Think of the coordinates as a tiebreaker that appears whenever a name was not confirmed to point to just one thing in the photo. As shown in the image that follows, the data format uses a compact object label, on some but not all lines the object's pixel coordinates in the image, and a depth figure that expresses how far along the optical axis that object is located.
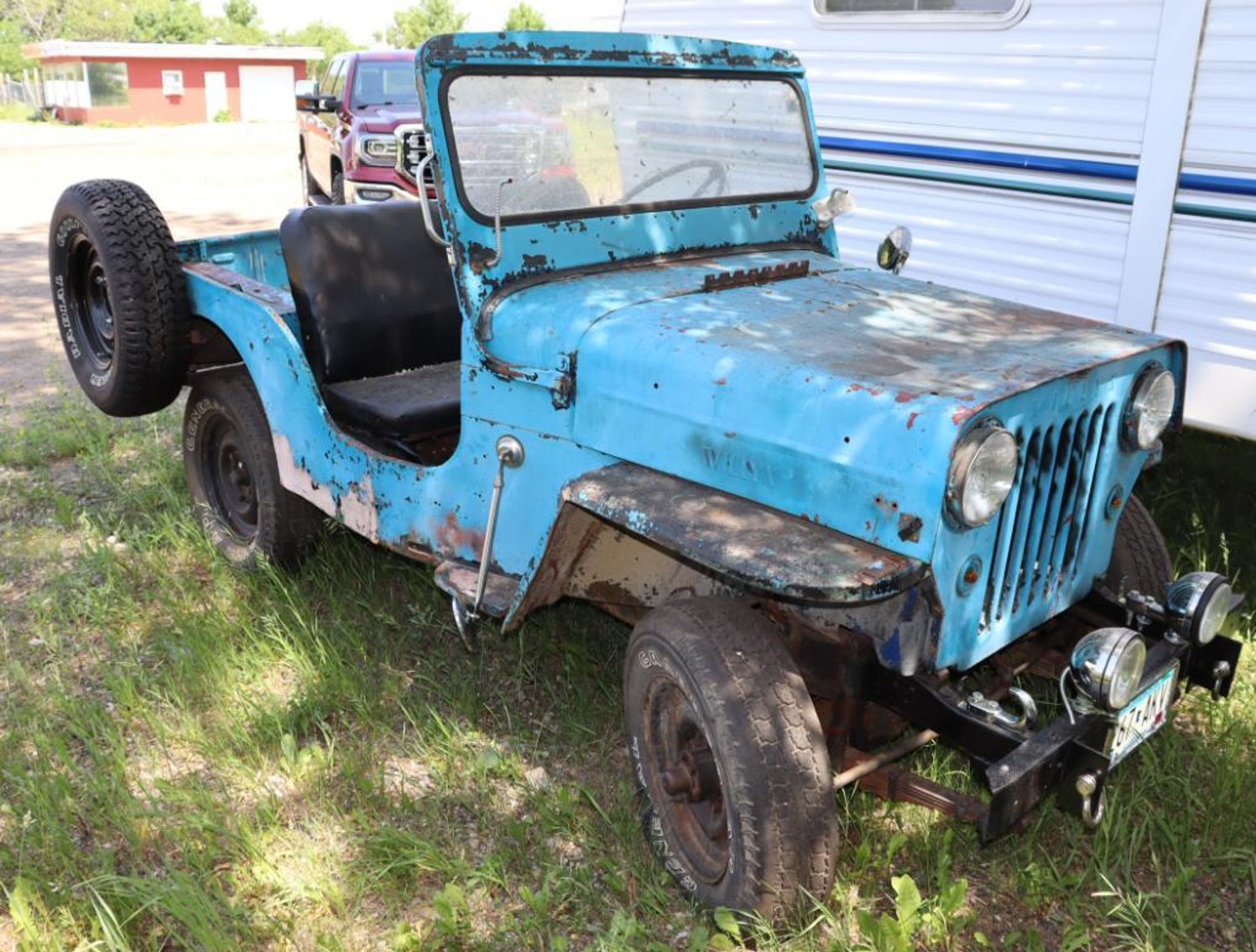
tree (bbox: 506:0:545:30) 44.14
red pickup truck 9.92
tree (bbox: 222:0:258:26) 57.12
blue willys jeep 2.28
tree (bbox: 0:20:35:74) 42.50
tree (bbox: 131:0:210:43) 50.25
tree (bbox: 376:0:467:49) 50.19
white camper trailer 3.77
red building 32.88
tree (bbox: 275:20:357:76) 55.06
